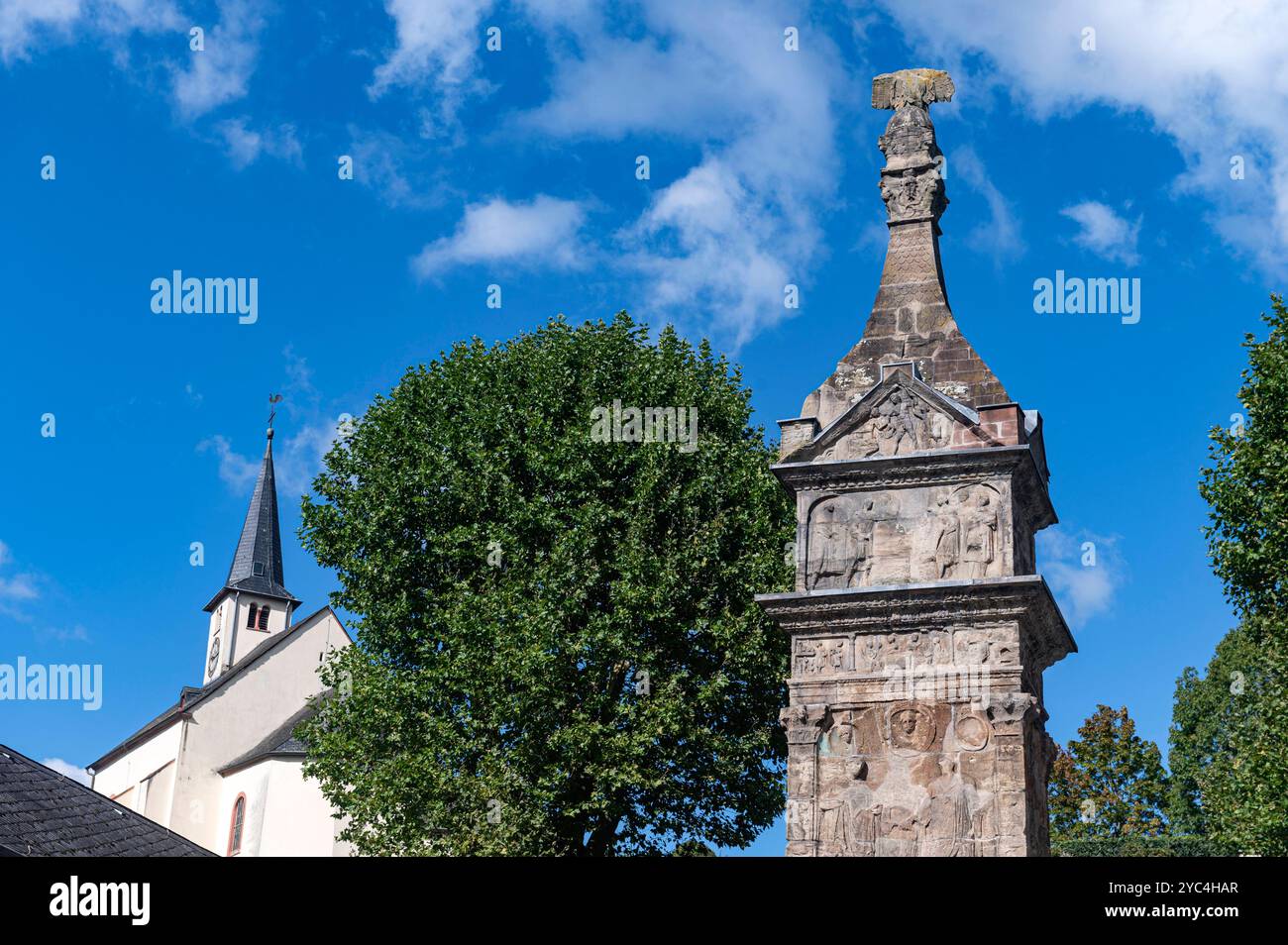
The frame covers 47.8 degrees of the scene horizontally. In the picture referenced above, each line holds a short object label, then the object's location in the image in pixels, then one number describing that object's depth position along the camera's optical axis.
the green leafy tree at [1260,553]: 22.77
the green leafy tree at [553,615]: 23.56
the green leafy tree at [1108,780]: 49.50
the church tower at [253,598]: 71.50
